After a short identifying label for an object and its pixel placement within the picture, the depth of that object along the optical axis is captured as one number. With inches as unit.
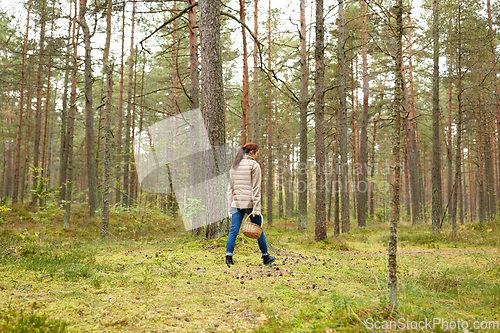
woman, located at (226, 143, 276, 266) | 211.3
